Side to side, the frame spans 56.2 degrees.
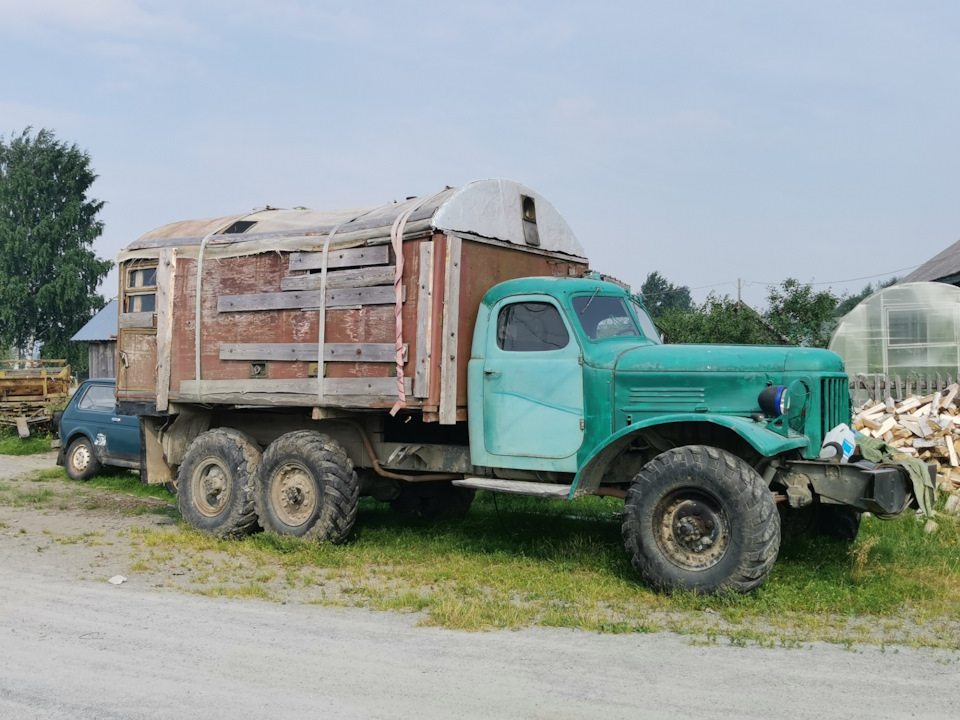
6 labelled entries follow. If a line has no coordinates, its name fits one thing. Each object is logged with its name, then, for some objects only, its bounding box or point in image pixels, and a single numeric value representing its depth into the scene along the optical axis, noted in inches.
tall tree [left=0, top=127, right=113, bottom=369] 1894.7
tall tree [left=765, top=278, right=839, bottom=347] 1071.6
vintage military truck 276.7
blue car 553.6
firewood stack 449.4
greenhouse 717.3
